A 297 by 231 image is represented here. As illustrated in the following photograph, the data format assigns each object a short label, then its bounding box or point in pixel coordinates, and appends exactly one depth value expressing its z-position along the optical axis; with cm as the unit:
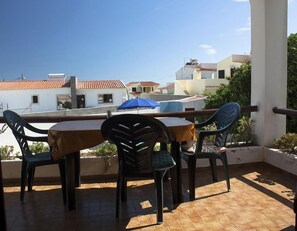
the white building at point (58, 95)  2157
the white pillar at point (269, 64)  319
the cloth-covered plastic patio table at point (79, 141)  213
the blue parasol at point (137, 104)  779
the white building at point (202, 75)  1943
